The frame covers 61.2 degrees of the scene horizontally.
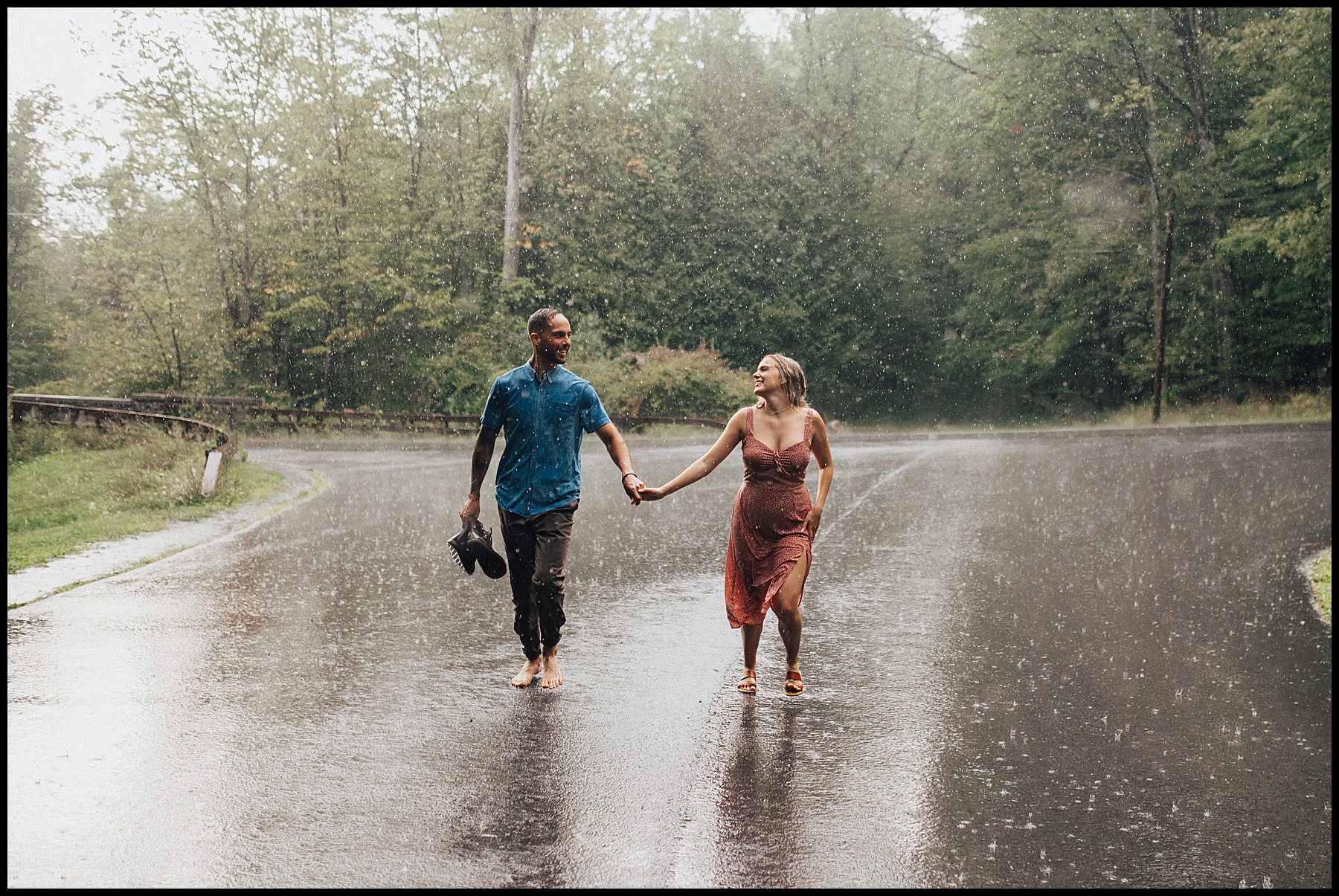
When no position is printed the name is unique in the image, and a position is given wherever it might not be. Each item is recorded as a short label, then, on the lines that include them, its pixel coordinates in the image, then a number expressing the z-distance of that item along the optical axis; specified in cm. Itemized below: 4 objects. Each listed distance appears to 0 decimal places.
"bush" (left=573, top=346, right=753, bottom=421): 3303
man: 600
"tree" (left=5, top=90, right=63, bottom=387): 5025
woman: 588
